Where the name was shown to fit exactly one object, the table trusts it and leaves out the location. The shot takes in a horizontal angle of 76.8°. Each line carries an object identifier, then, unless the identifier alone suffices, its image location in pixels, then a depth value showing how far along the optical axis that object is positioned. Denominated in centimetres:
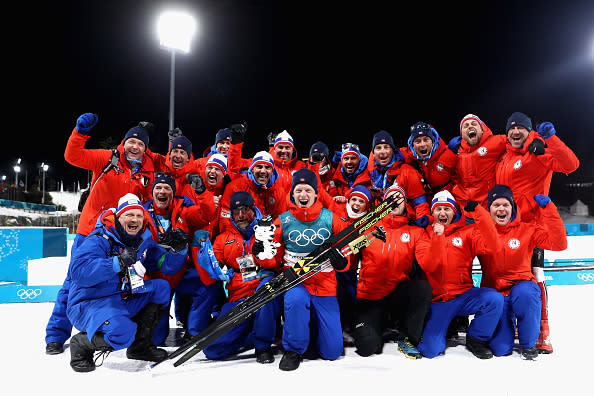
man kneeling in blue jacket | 285
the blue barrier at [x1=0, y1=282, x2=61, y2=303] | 518
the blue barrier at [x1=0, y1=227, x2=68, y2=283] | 628
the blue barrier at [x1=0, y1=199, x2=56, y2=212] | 1808
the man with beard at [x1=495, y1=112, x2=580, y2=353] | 373
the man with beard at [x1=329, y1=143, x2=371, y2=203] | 470
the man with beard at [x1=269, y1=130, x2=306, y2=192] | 485
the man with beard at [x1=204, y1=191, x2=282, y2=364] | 321
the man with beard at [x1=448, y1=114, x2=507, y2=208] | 411
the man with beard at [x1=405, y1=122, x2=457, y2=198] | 413
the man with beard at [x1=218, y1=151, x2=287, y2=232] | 400
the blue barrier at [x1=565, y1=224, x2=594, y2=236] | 1216
